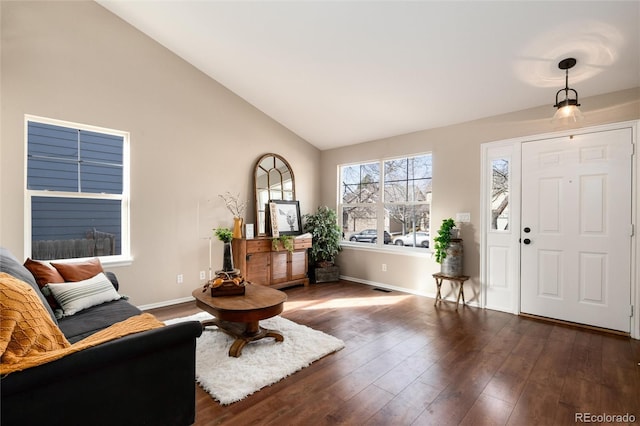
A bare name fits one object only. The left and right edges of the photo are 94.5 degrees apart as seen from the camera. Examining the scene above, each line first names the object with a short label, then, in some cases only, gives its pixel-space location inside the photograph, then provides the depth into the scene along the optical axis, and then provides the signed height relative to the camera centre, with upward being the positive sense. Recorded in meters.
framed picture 4.78 -0.07
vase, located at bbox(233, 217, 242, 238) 4.34 -0.23
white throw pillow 2.30 -0.67
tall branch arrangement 4.49 +0.13
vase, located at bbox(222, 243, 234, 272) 3.13 -0.49
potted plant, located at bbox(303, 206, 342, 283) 5.25 -0.51
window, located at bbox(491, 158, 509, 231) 3.73 +0.24
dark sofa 1.07 -0.72
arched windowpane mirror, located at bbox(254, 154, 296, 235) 4.80 +0.51
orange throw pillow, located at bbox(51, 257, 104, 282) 2.55 -0.52
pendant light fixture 2.66 +0.96
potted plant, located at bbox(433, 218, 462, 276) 3.87 -0.49
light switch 3.98 -0.05
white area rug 2.05 -1.19
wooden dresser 4.32 -0.76
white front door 3.03 -0.16
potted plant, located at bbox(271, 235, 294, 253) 4.57 -0.47
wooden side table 3.79 -0.88
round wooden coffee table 2.40 -0.81
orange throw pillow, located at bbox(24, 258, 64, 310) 2.32 -0.51
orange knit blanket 1.08 -0.50
